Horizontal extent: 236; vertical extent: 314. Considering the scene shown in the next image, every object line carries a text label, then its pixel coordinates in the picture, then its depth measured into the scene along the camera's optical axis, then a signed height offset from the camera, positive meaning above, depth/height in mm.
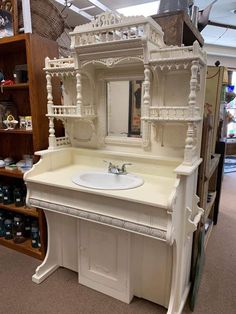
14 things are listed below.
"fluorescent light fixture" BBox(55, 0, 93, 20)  2655 +1246
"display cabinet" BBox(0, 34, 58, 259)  1788 +68
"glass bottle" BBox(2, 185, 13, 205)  2225 -790
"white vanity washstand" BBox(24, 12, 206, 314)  1326 -393
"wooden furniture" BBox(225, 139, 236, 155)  6027 -870
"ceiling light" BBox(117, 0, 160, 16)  2816 +1294
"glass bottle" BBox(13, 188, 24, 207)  2174 -799
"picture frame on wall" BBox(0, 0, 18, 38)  1834 +722
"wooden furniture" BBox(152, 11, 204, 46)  1545 +600
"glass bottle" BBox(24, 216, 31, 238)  2252 -1082
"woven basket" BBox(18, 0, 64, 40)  1767 +737
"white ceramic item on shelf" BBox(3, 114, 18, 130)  2057 -86
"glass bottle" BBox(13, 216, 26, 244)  2224 -1103
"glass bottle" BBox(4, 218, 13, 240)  2271 -1122
